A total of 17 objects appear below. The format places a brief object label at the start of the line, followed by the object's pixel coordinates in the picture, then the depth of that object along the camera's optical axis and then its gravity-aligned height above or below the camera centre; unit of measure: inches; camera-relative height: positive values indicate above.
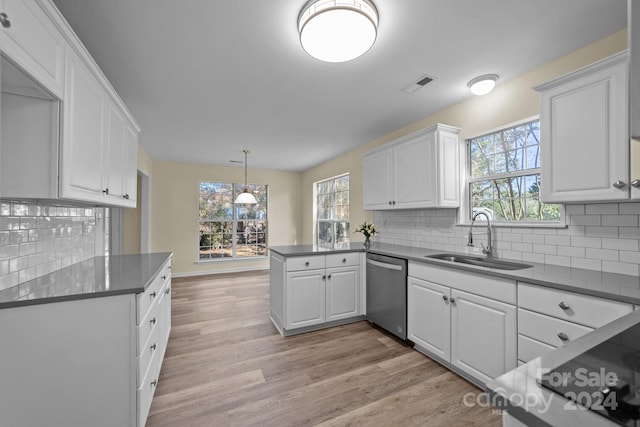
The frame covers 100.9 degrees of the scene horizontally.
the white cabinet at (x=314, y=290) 111.3 -33.4
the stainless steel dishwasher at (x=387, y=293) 103.9 -32.7
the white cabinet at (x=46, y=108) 43.8 +22.3
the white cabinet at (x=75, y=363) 49.0 -29.8
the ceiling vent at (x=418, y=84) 93.6 +48.6
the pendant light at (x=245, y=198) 184.1 +11.8
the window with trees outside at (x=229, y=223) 237.8 -7.5
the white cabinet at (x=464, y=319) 70.9 -32.2
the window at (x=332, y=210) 202.2 +4.2
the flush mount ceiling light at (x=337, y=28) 57.7 +43.0
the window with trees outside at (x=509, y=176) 90.7 +14.9
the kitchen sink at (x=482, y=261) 87.0 -16.7
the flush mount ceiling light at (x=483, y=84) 91.9 +46.7
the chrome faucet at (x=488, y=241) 95.9 -9.4
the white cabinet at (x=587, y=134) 60.4 +20.3
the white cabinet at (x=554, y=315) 54.3 -22.4
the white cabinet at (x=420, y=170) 108.8 +20.2
